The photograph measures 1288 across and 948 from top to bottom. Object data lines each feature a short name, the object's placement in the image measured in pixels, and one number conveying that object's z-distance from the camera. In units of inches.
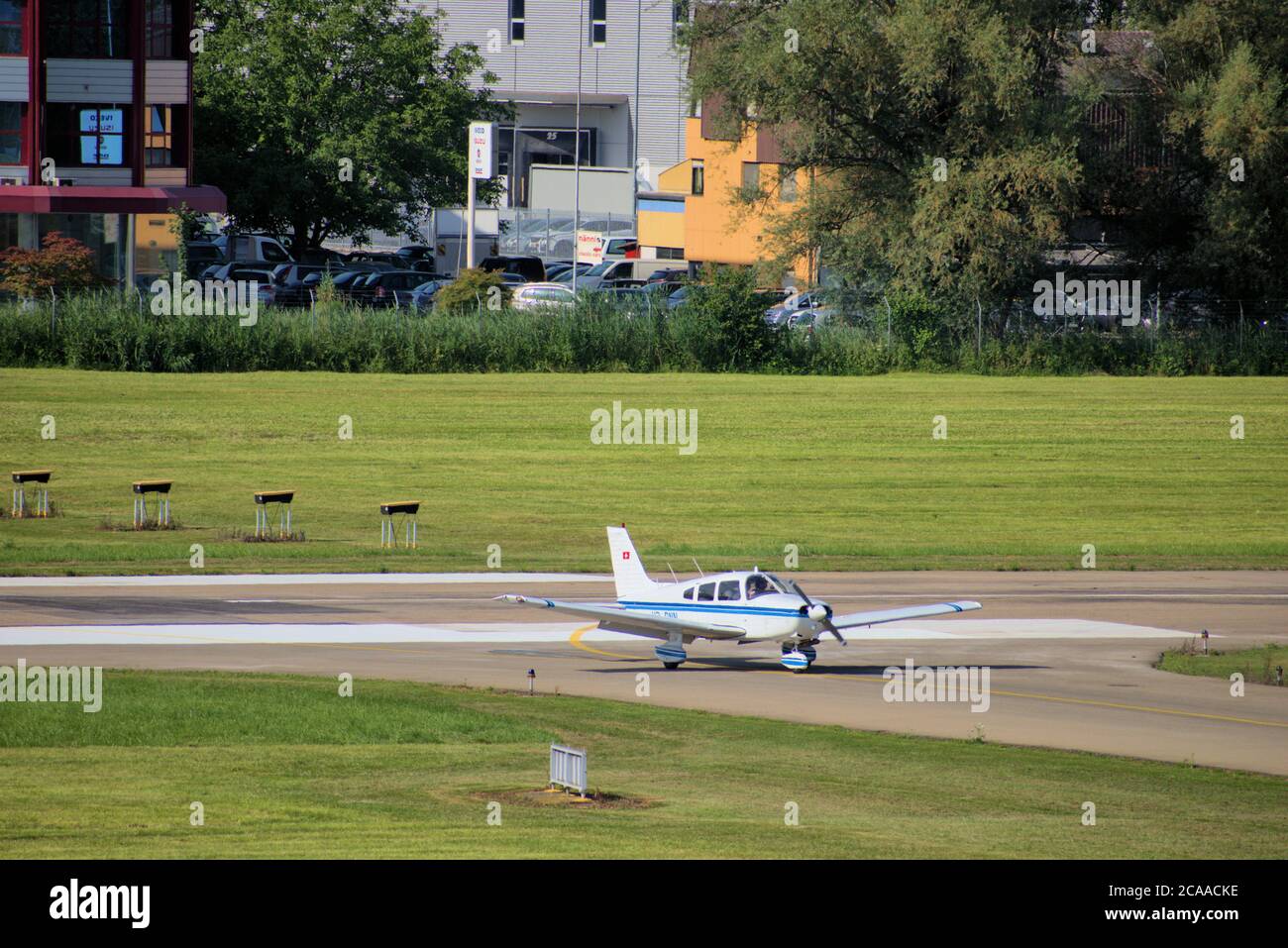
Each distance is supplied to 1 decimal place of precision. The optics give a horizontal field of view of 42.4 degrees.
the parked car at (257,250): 3029.0
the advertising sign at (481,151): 2559.1
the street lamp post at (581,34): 3367.4
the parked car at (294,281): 2513.5
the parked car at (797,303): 2701.8
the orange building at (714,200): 2529.5
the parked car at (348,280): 2620.6
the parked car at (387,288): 2495.1
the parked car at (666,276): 3065.9
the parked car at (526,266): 3007.9
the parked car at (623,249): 3929.6
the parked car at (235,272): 2620.6
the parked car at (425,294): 2496.3
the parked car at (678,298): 2459.4
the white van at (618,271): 3049.2
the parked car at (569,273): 3181.6
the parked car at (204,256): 2869.1
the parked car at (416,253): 3535.9
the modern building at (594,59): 4694.9
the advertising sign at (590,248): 2849.4
